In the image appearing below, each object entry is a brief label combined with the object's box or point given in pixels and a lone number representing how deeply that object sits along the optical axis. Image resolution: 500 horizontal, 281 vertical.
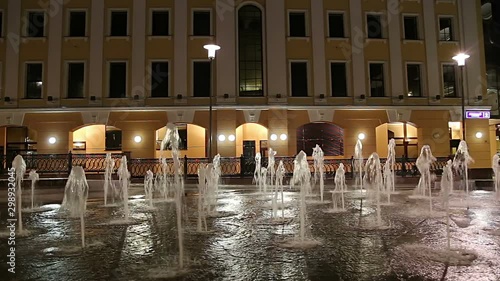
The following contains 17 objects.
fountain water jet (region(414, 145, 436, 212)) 12.83
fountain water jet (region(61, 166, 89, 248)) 6.75
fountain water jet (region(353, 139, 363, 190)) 17.42
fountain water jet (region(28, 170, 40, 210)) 10.98
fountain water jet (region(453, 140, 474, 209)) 19.57
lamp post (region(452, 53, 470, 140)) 17.95
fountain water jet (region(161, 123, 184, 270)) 5.59
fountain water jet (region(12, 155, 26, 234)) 8.71
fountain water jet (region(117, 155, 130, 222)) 8.32
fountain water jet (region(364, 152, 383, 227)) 16.62
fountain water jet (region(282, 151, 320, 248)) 5.69
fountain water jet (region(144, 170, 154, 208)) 13.83
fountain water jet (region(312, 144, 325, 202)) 17.44
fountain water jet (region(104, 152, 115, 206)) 13.68
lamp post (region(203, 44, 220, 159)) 14.50
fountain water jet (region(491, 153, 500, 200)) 13.17
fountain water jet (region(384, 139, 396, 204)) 15.42
